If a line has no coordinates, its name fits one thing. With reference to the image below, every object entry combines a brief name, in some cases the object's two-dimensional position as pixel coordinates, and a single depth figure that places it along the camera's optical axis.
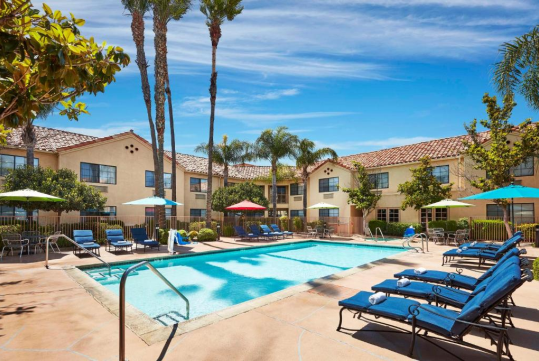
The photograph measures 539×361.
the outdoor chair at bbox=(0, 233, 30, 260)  12.12
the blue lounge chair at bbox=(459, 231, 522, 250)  11.23
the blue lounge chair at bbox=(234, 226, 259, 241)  20.82
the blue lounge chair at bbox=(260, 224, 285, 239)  21.34
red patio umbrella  21.70
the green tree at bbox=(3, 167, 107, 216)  16.73
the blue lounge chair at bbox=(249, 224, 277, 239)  21.08
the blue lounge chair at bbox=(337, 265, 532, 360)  3.74
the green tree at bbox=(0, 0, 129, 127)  3.63
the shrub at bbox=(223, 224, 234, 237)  23.97
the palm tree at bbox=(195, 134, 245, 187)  30.81
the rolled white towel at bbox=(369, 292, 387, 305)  4.77
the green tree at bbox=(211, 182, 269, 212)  27.17
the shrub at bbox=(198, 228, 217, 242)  19.75
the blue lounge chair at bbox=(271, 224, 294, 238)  23.36
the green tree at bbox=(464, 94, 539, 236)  16.95
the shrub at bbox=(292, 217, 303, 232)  28.69
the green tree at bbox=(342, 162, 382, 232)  24.72
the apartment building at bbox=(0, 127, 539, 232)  21.74
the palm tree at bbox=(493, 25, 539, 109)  11.31
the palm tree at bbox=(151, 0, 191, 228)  20.28
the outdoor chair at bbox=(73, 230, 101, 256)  13.35
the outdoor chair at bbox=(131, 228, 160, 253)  14.95
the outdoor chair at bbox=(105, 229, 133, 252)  14.07
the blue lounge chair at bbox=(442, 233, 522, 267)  8.87
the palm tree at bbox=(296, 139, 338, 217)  28.22
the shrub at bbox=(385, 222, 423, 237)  23.88
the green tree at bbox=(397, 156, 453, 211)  21.59
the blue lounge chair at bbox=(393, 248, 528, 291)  5.98
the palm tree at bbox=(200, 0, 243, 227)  21.50
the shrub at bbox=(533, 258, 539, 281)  8.31
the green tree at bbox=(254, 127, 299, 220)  28.55
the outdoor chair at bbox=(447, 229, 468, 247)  17.75
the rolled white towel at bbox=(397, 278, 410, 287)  5.87
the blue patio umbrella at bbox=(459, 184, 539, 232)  10.92
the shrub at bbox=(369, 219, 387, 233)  26.00
